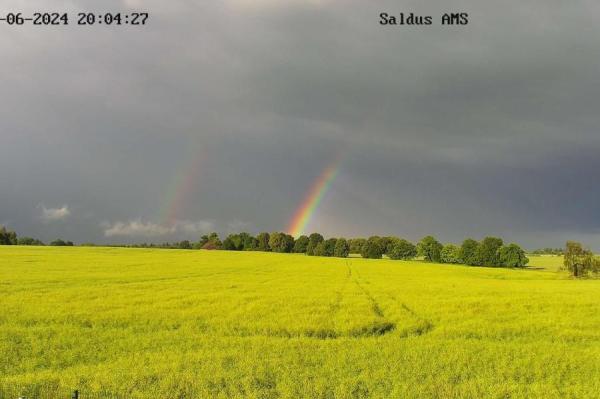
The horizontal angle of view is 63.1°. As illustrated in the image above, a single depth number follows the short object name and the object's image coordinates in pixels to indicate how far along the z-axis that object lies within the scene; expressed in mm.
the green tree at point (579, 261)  79562
